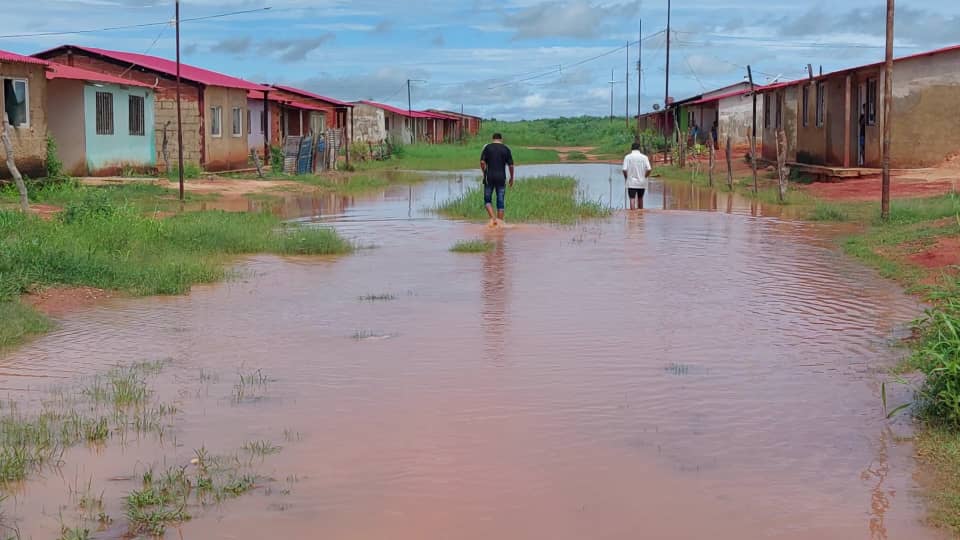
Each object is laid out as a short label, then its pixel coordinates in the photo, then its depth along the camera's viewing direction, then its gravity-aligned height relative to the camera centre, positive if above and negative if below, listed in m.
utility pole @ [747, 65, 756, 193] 26.90 +0.56
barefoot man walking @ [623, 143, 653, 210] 21.72 +0.15
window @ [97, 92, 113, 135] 29.23 +1.85
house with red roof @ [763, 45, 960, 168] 27.30 +1.71
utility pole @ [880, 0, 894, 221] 18.23 +1.07
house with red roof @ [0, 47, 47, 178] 23.19 +1.62
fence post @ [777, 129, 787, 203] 24.38 +0.35
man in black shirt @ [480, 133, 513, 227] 18.33 +0.27
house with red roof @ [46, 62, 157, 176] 27.70 +1.64
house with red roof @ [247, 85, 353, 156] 40.81 +2.90
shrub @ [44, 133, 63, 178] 24.97 +0.47
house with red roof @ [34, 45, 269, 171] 32.47 +2.60
